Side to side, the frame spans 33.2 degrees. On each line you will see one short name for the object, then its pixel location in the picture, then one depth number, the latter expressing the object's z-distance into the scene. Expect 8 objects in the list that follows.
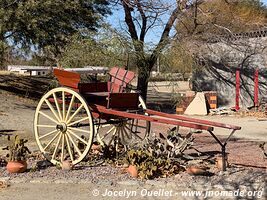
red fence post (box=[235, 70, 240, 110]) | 19.03
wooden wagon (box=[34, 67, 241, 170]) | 7.21
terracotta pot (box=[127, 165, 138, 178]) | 6.76
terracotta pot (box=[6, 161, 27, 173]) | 7.11
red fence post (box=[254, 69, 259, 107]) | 18.66
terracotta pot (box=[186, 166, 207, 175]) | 6.74
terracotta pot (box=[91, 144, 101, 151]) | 8.51
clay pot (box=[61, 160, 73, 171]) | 7.26
